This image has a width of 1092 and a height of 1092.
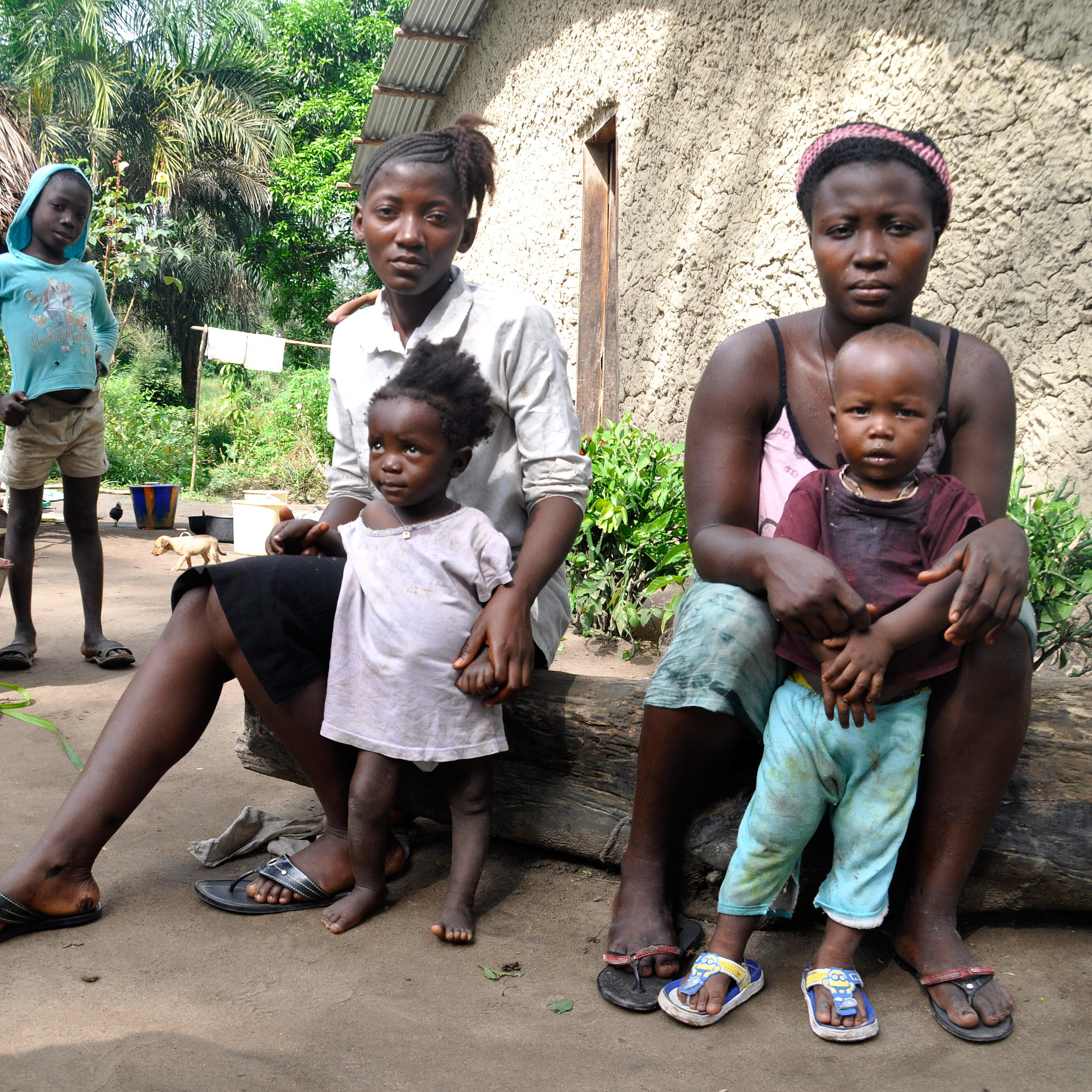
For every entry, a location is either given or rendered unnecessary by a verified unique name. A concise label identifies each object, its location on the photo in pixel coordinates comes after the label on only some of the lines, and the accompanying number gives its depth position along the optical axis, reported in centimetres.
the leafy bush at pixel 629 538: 434
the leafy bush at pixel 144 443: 1409
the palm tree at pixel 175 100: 2164
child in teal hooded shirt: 397
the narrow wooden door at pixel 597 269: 589
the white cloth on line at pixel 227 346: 1243
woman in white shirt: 199
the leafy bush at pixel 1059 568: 283
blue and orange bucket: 865
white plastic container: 732
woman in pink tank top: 171
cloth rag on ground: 236
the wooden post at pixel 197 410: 1106
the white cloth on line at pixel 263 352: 1261
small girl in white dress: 200
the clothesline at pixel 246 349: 1247
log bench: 195
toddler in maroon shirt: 173
